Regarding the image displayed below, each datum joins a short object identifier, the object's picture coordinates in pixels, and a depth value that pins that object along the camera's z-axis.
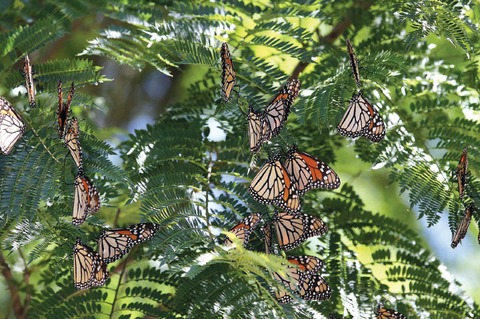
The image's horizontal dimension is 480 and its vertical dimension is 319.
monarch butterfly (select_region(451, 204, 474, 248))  4.23
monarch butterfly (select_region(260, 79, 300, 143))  4.17
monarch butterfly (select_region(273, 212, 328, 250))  4.28
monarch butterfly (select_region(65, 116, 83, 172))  3.94
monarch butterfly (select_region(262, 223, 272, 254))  4.21
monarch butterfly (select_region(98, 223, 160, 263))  4.14
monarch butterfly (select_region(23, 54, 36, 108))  4.02
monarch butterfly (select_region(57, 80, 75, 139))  3.94
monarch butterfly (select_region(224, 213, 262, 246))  4.00
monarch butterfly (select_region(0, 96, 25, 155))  3.92
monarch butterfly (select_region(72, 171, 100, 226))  3.85
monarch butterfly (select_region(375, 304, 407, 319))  4.45
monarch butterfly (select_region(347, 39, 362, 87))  4.13
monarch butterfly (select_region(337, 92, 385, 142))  4.25
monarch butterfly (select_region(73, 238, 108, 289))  3.97
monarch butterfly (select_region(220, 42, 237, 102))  4.20
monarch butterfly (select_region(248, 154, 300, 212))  4.18
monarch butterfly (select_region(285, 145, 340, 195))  4.34
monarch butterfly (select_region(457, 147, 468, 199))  4.27
